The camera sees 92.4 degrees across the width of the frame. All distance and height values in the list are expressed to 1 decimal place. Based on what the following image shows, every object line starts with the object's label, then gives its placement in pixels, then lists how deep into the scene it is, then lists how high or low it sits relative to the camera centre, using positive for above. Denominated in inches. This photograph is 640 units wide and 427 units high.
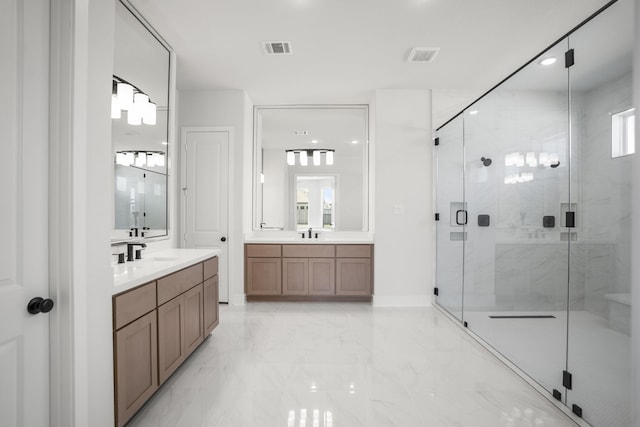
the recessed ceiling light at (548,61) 78.4 +40.0
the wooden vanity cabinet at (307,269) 159.9 -29.8
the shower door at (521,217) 79.0 -1.4
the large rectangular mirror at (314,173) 172.2 +22.1
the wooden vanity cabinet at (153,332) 60.5 -29.0
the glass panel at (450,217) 133.4 -1.9
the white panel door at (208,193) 157.0 +9.6
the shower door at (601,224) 61.7 -2.3
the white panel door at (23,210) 43.5 +0.2
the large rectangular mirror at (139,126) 86.4 +26.7
